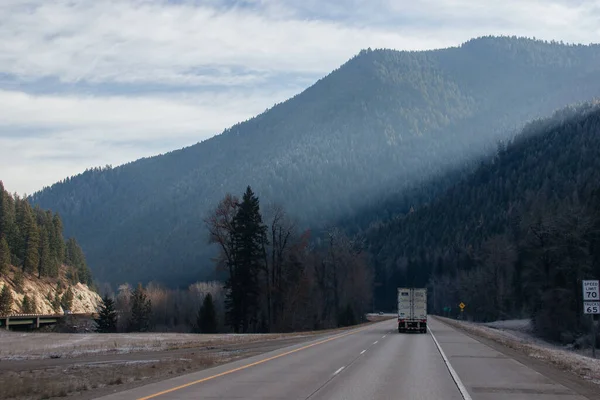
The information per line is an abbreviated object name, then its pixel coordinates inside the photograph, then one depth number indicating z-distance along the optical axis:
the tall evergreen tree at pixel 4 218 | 120.44
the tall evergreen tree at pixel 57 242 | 135.35
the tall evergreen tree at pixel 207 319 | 64.44
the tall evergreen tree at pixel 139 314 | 85.31
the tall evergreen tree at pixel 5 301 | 91.44
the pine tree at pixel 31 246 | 120.12
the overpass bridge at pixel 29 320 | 79.61
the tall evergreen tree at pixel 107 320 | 81.69
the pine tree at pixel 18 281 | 113.02
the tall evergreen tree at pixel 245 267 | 63.41
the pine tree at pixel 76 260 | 153.25
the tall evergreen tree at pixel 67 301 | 126.31
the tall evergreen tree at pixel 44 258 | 125.94
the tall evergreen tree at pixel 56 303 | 121.58
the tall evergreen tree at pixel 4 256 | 108.19
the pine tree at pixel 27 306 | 106.81
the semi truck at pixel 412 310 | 52.84
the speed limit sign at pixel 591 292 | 28.39
